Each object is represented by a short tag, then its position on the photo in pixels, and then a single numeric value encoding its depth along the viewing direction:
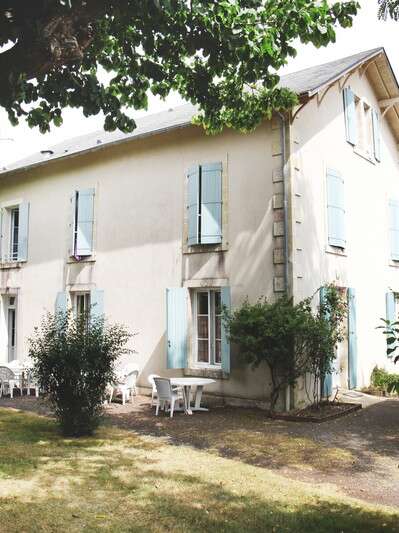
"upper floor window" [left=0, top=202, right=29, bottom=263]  14.10
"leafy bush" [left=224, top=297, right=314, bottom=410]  8.80
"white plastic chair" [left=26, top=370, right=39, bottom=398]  11.62
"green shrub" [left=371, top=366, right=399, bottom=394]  11.80
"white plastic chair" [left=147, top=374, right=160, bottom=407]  10.05
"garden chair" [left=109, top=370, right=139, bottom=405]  10.48
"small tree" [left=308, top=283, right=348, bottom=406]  9.08
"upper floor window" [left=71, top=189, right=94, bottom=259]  12.62
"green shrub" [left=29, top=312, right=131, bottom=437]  7.31
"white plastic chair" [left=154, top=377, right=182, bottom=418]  9.29
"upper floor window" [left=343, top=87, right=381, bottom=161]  11.83
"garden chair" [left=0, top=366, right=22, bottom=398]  11.54
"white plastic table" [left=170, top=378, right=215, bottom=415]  9.29
